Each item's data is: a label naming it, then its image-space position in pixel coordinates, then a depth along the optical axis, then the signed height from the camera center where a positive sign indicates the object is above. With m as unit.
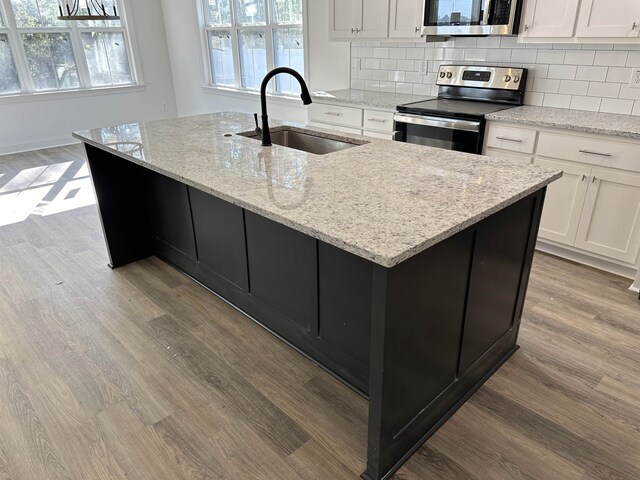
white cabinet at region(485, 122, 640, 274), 2.59 -0.90
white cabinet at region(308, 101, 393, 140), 3.62 -0.66
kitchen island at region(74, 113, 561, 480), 1.36 -0.76
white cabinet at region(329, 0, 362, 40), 3.89 +0.15
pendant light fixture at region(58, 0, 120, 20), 3.40 +0.18
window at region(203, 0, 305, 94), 5.05 -0.03
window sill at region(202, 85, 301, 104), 5.25 -0.66
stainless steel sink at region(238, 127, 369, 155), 2.56 -0.56
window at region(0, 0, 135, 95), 5.85 -0.10
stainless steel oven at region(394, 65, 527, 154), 3.12 -0.50
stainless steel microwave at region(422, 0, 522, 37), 2.99 +0.11
